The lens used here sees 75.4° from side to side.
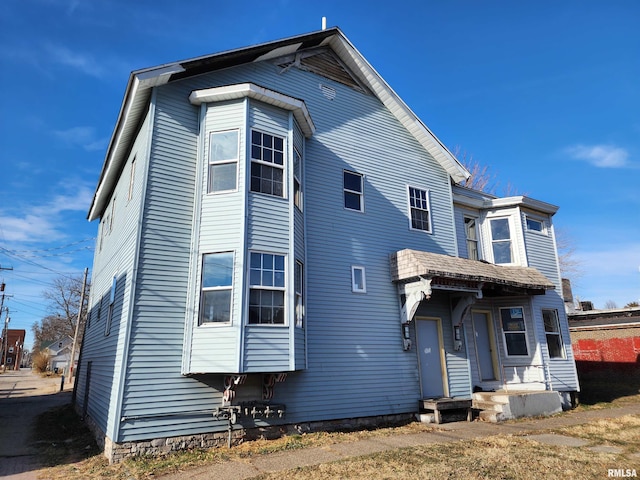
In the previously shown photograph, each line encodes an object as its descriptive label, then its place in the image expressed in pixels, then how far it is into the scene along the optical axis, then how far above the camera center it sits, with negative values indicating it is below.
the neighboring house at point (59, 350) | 73.41 +0.95
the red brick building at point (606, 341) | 18.79 +0.37
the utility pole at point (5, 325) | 61.44 +4.62
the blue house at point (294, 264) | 8.35 +2.14
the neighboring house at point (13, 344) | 85.69 +2.28
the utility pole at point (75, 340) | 30.86 +1.16
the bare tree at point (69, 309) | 49.25 +5.46
